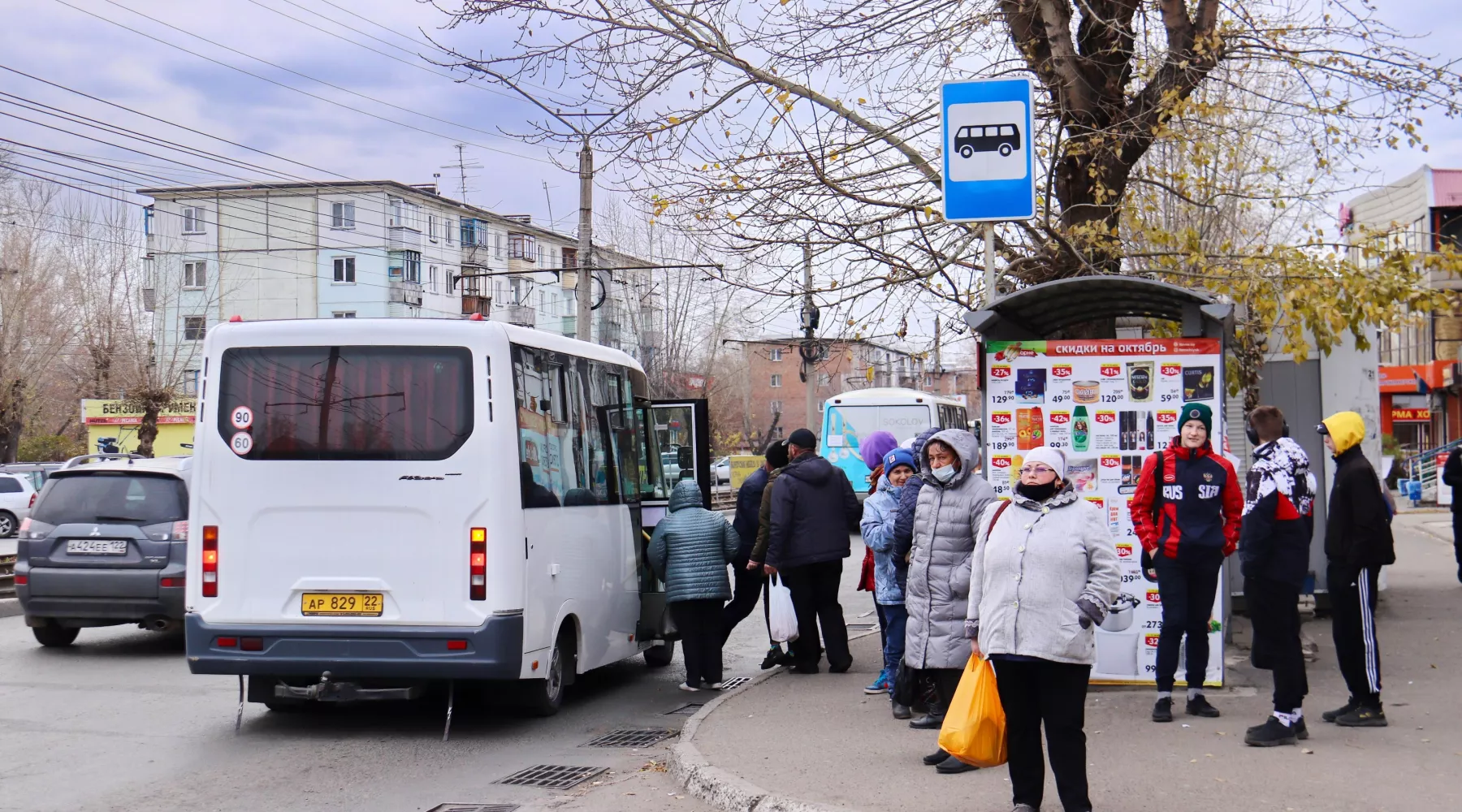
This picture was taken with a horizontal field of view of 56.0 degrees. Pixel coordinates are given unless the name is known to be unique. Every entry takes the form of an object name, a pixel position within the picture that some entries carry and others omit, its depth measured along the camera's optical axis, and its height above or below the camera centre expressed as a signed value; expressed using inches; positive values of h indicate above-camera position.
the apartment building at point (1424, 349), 1718.8 +118.2
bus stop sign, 319.3 +67.4
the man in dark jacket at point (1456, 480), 621.9 -22.3
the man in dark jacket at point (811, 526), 403.2 -25.2
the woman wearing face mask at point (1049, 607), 218.7 -27.2
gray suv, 481.1 -34.3
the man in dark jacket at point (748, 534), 429.6 -29.3
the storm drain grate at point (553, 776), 298.0 -73.9
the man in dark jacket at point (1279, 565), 291.7 -28.6
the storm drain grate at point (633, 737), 346.3 -76.0
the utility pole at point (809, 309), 489.1 +50.7
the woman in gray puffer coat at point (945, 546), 301.9 -23.8
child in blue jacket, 362.3 -29.0
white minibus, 328.2 -15.2
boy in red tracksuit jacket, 317.7 -22.2
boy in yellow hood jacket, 298.7 -25.0
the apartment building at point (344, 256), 2303.2 +340.7
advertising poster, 355.3 +4.9
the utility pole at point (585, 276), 961.5 +118.0
